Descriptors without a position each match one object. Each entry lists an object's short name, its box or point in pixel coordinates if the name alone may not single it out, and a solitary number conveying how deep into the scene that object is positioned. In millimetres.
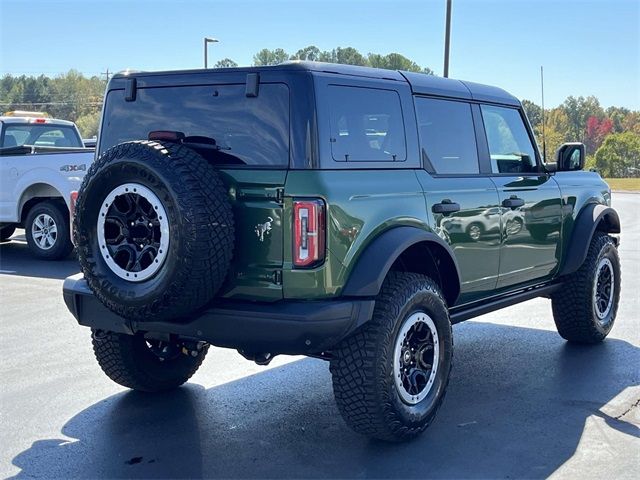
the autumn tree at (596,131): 117625
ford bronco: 3971
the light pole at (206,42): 33562
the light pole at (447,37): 21734
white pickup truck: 11281
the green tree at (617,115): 120262
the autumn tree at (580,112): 120706
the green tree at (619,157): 68812
